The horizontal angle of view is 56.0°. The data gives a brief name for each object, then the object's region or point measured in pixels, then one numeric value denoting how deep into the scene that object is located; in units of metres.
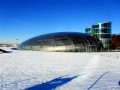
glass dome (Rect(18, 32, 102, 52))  26.41
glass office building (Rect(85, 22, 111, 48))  40.36
